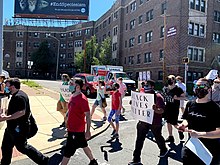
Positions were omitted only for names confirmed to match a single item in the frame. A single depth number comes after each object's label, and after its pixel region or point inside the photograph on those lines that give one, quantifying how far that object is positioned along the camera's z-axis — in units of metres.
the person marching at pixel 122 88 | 7.21
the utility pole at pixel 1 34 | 5.24
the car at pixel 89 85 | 12.26
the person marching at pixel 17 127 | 2.73
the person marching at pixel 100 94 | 6.25
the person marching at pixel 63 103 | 5.41
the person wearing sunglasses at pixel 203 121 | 2.05
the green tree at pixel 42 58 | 41.57
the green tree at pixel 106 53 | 26.65
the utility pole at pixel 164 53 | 17.54
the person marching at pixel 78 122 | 2.94
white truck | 13.99
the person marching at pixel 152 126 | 3.36
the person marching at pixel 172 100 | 4.30
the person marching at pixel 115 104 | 4.85
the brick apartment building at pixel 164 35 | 18.07
